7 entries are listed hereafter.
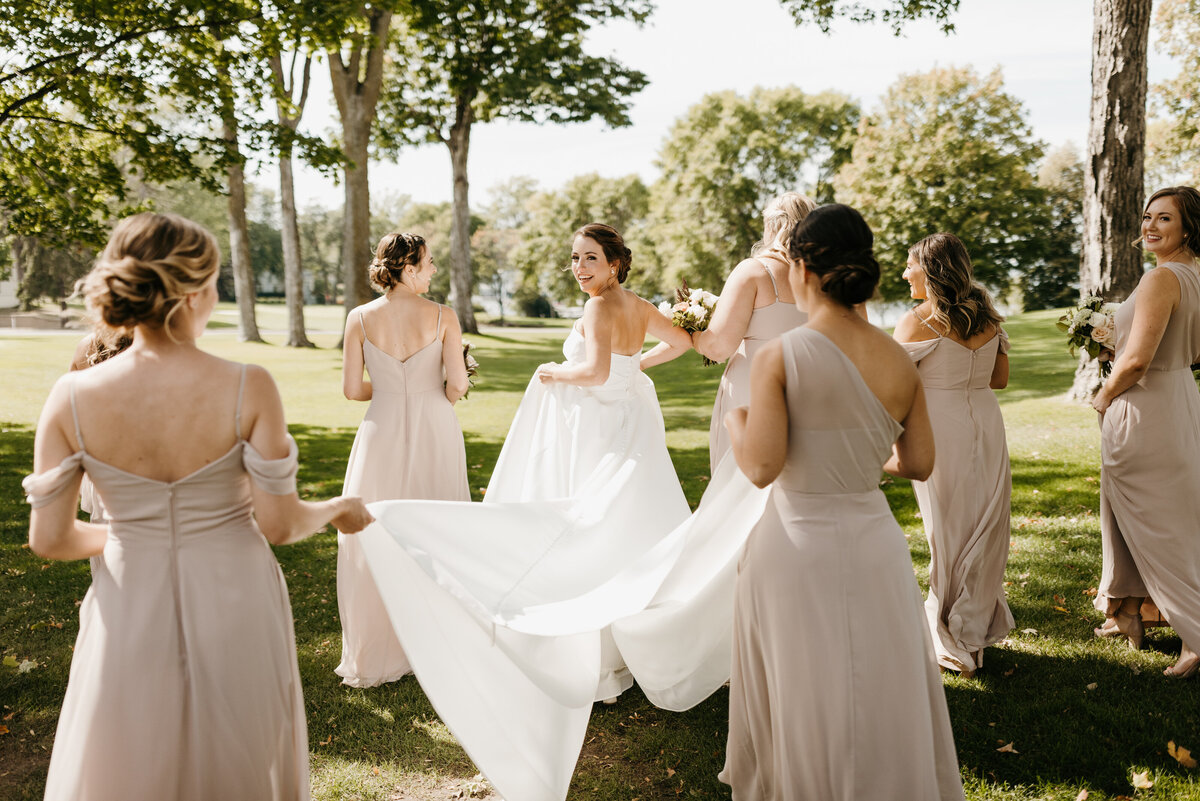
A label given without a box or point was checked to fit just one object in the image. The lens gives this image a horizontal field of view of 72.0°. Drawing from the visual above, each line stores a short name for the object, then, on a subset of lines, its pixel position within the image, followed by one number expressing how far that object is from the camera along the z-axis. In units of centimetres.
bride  397
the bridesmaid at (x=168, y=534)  268
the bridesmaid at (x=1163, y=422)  515
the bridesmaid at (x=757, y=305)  562
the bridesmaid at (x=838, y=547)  317
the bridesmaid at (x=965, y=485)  546
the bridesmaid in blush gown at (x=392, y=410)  565
